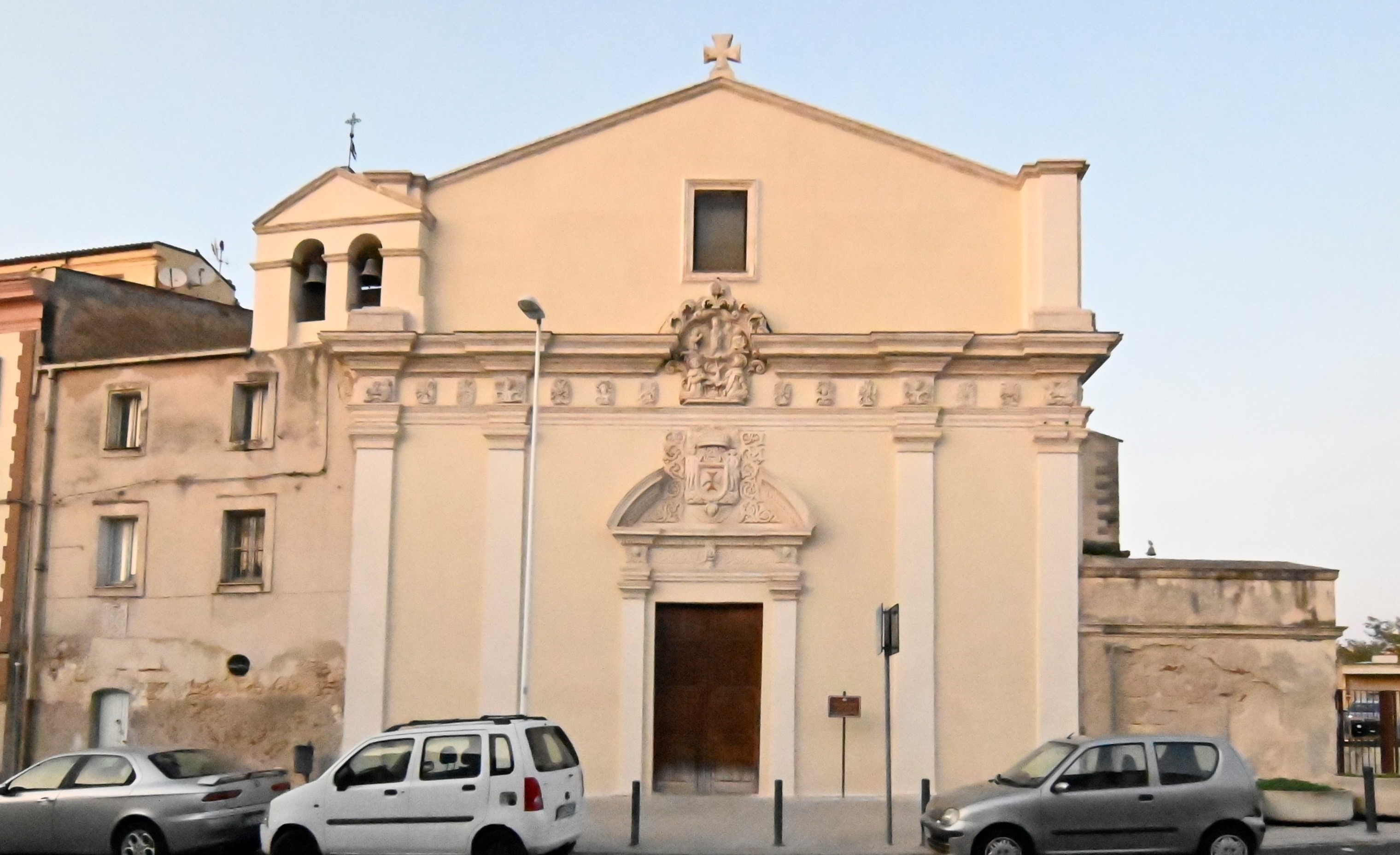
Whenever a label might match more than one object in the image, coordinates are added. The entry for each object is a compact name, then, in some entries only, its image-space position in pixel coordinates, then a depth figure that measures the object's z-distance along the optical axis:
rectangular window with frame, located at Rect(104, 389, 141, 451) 24.25
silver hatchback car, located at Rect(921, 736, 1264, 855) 15.23
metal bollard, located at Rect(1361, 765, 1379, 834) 17.98
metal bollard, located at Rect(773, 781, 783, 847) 16.97
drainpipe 23.59
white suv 14.59
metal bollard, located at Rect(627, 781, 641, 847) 17.17
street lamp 19.67
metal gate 21.34
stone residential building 24.12
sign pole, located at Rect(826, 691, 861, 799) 21.11
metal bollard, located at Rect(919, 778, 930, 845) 18.22
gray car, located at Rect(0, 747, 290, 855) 15.75
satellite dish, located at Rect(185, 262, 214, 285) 31.89
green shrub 18.78
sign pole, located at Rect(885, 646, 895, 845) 17.23
